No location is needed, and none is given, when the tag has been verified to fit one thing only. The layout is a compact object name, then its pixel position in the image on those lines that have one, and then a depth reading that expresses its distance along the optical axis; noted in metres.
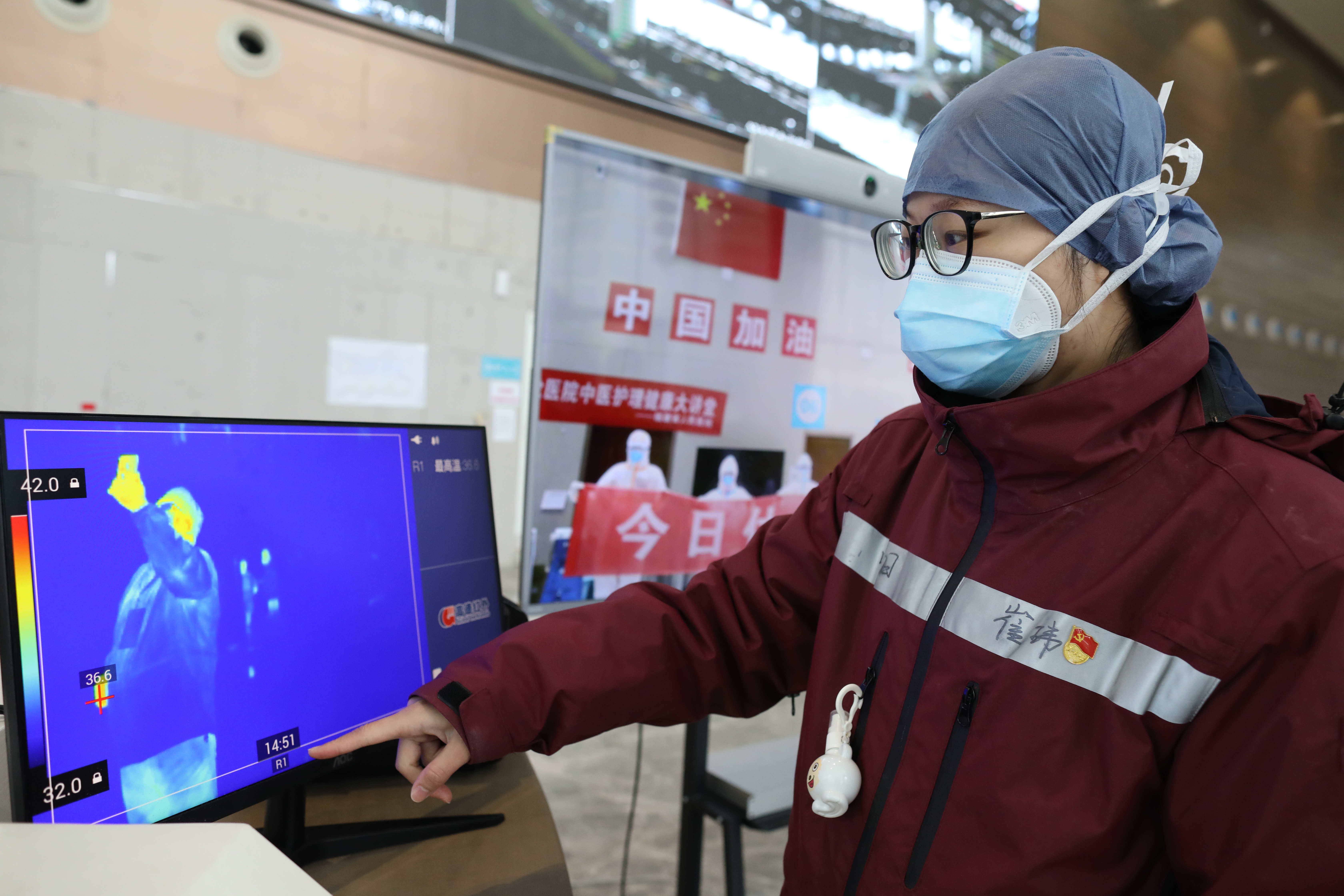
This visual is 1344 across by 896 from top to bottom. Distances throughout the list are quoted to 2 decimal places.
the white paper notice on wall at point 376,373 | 3.46
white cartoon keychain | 0.78
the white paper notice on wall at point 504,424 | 3.86
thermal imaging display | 0.61
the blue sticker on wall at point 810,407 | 2.04
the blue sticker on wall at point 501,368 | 3.82
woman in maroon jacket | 0.60
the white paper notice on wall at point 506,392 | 3.85
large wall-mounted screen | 3.54
